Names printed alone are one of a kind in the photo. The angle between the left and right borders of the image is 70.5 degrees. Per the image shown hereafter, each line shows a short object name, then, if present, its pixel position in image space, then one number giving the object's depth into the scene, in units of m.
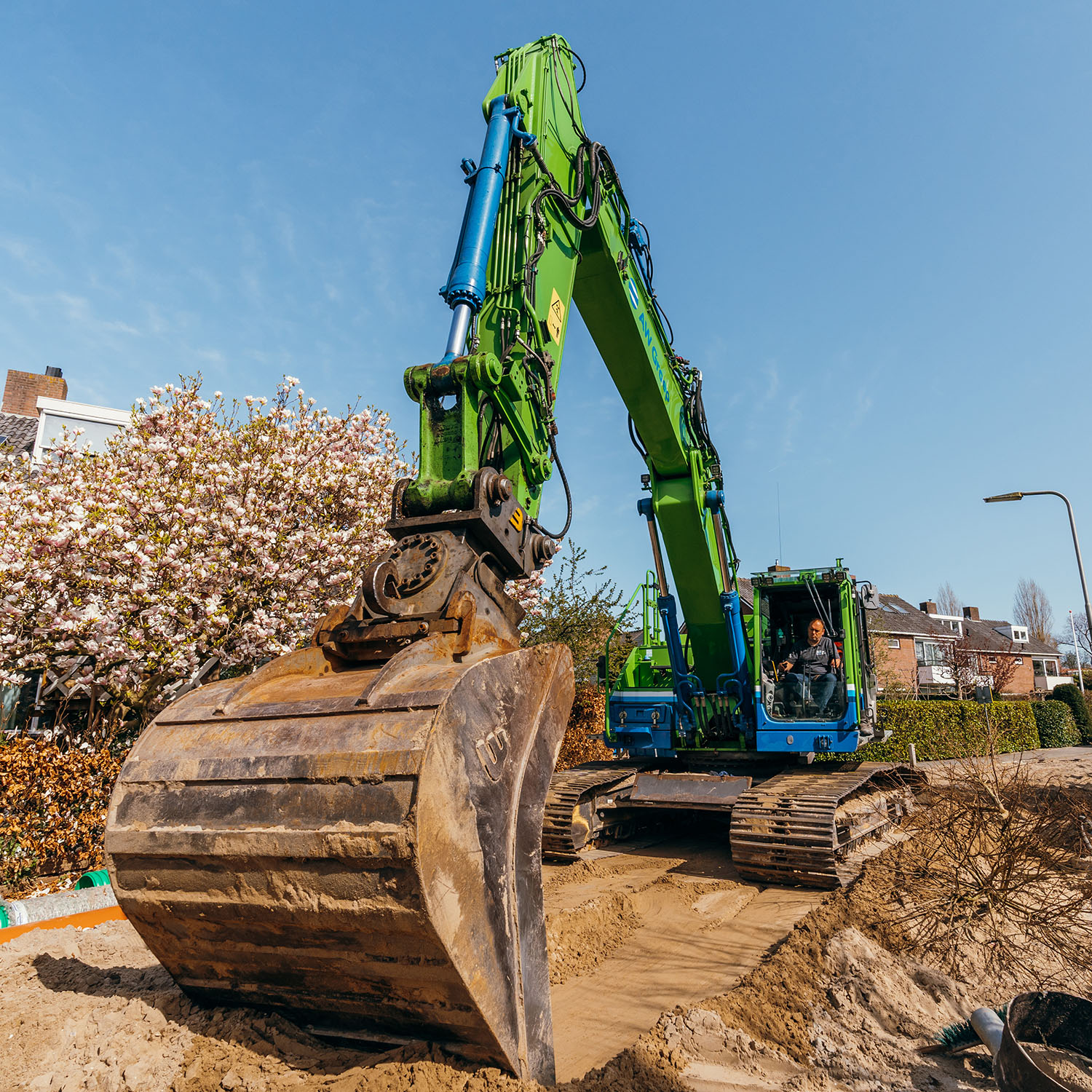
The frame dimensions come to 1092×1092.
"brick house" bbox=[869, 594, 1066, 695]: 36.56
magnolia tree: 7.16
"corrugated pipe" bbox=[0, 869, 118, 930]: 4.91
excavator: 2.19
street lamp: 14.95
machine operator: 7.54
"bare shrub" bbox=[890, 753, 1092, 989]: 4.46
